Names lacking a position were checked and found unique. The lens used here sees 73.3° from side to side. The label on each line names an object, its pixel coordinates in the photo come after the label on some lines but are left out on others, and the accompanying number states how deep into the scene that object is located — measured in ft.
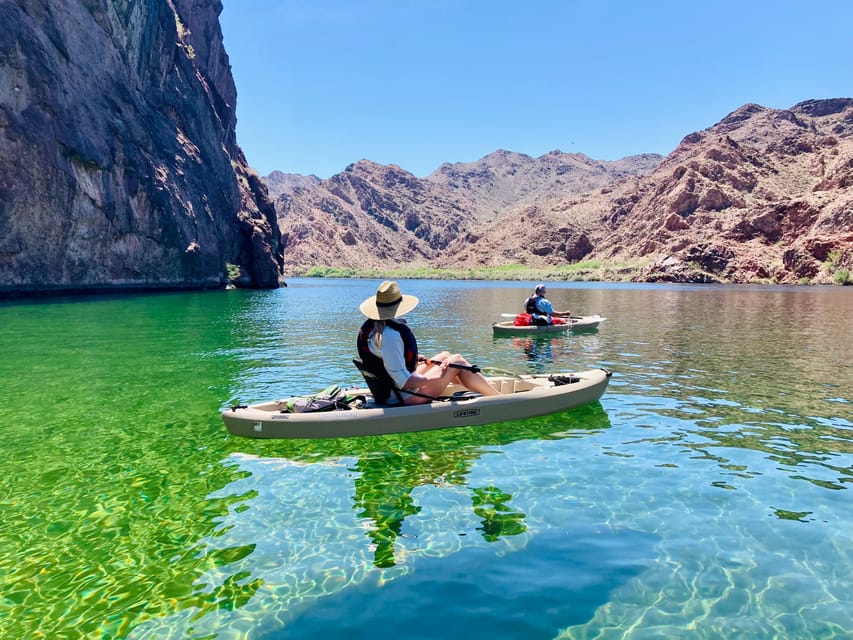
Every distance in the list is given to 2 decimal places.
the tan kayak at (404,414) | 30.53
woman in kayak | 29.12
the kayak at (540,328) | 76.69
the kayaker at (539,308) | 78.33
